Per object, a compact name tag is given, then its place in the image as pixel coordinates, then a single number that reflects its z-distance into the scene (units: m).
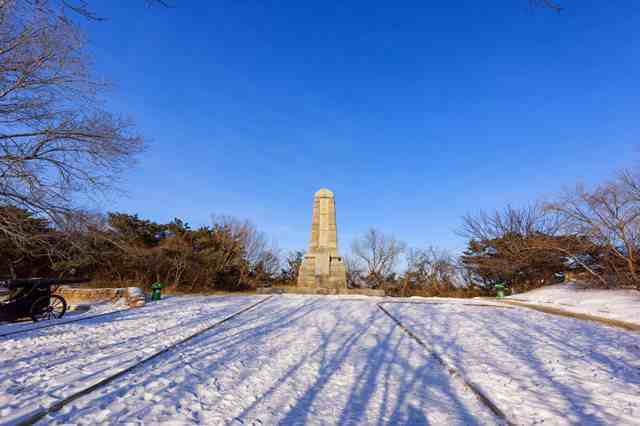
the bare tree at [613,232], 10.66
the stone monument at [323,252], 15.95
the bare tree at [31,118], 5.24
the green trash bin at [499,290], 14.20
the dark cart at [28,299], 6.01
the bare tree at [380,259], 26.23
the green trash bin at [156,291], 10.36
